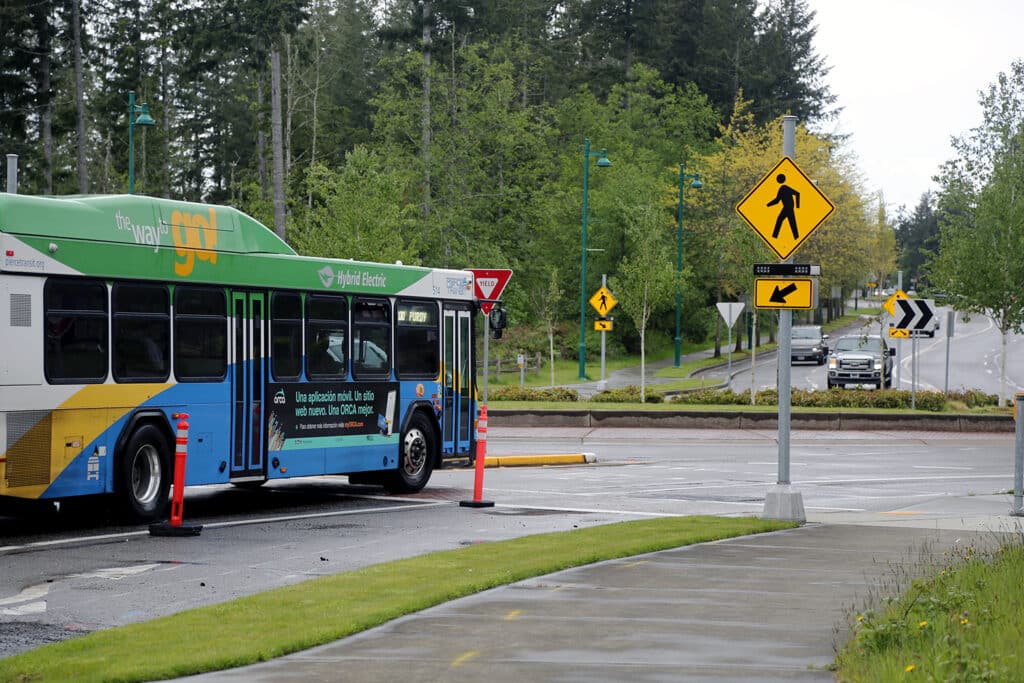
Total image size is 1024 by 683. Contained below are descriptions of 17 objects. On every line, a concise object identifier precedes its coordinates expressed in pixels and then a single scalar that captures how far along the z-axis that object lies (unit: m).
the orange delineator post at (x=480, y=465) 18.83
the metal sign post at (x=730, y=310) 41.12
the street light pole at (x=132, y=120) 36.95
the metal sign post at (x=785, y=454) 16.55
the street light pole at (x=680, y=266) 70.00
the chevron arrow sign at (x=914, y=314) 38.88
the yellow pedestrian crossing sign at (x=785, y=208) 16.58
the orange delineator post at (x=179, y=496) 15.42
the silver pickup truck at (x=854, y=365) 54.53
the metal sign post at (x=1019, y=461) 17.20
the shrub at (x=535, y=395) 41.47
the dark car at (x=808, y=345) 72.31
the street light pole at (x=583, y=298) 59.16
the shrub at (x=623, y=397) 41.72
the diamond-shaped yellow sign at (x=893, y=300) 39.92
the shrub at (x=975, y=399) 41.72
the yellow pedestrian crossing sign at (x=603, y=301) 46.41
